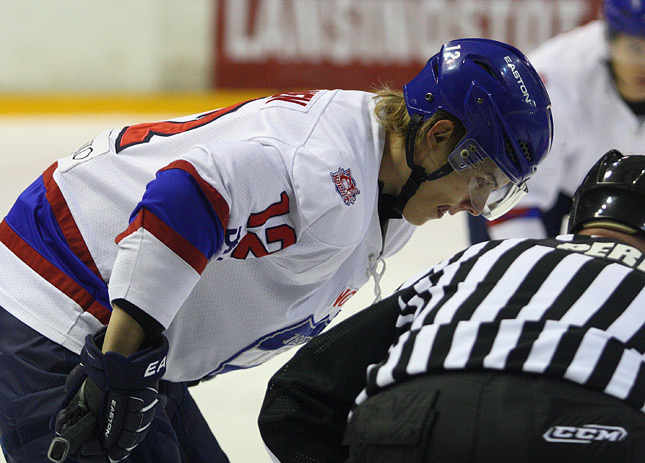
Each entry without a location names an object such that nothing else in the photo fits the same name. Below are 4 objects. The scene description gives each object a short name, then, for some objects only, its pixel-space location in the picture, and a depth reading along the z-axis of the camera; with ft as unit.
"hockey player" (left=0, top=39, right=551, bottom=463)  29.34
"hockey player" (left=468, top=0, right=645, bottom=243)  34.44
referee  28.28
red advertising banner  78.58
